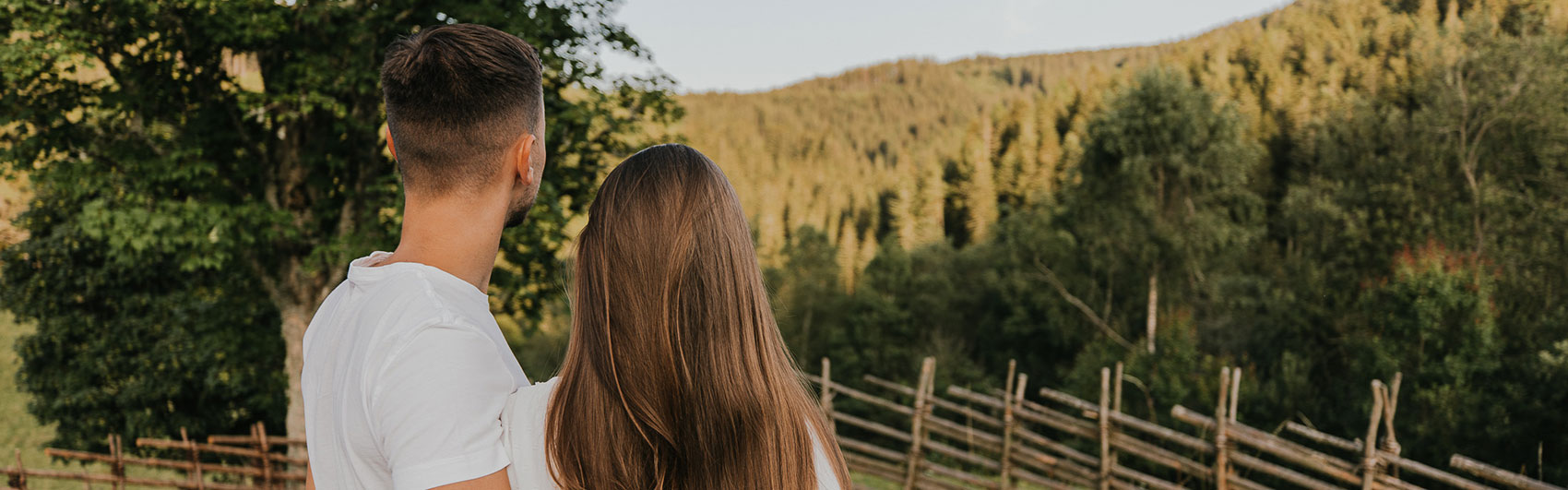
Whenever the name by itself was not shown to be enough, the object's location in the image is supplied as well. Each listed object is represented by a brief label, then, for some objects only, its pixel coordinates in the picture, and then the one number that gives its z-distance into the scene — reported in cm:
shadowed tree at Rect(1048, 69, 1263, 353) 2516
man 98
